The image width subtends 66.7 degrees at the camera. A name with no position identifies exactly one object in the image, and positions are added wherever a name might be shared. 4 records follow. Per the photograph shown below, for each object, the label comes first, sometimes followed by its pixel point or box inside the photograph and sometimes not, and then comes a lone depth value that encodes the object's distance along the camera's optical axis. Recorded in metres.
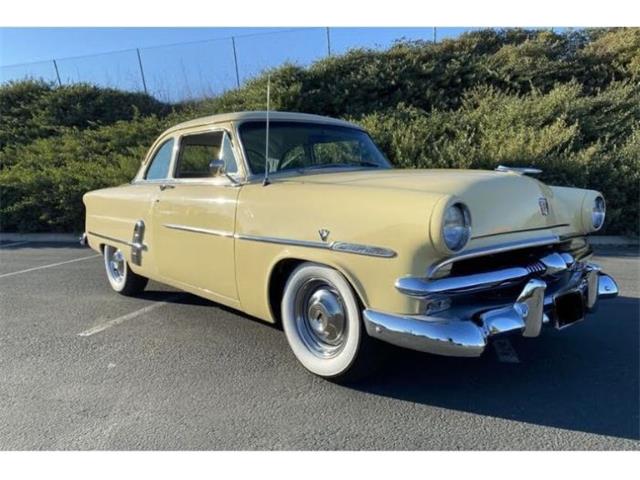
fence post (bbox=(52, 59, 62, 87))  16.19
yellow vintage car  2.38
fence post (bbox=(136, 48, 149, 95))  16.25
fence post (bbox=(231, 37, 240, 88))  15.03
